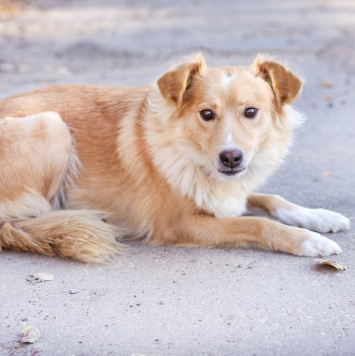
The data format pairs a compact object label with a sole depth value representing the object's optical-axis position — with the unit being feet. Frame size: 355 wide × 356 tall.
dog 13.74
